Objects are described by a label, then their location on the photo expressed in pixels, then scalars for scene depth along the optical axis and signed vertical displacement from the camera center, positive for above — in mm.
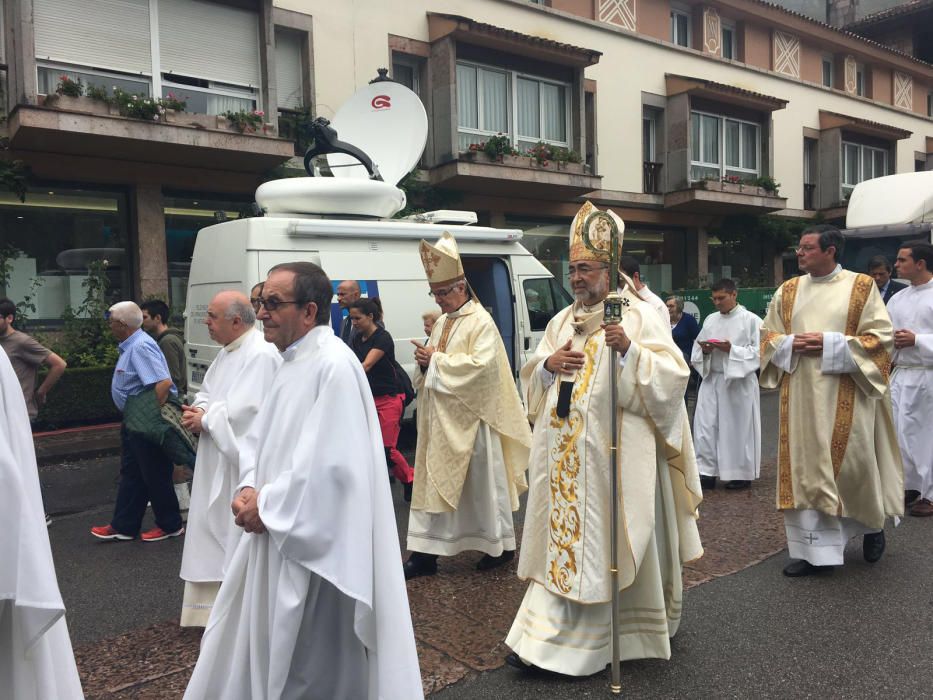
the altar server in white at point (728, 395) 7047 -887
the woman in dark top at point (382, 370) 6078 -474
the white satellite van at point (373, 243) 7582 +663
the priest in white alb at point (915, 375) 6055 -639
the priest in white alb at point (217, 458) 3832 -726
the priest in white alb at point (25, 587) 2221 -758
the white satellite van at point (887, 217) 11656 +1180
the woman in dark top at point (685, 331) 8805 -344
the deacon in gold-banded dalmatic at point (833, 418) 4664 -734
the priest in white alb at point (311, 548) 2520 -773
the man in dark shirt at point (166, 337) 6984 -209
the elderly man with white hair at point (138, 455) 5582 -994
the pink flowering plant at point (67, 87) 10883 +3146
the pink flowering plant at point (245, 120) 12273 +2979
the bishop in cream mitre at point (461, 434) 4820 -796
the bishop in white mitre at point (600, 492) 3432 -864
